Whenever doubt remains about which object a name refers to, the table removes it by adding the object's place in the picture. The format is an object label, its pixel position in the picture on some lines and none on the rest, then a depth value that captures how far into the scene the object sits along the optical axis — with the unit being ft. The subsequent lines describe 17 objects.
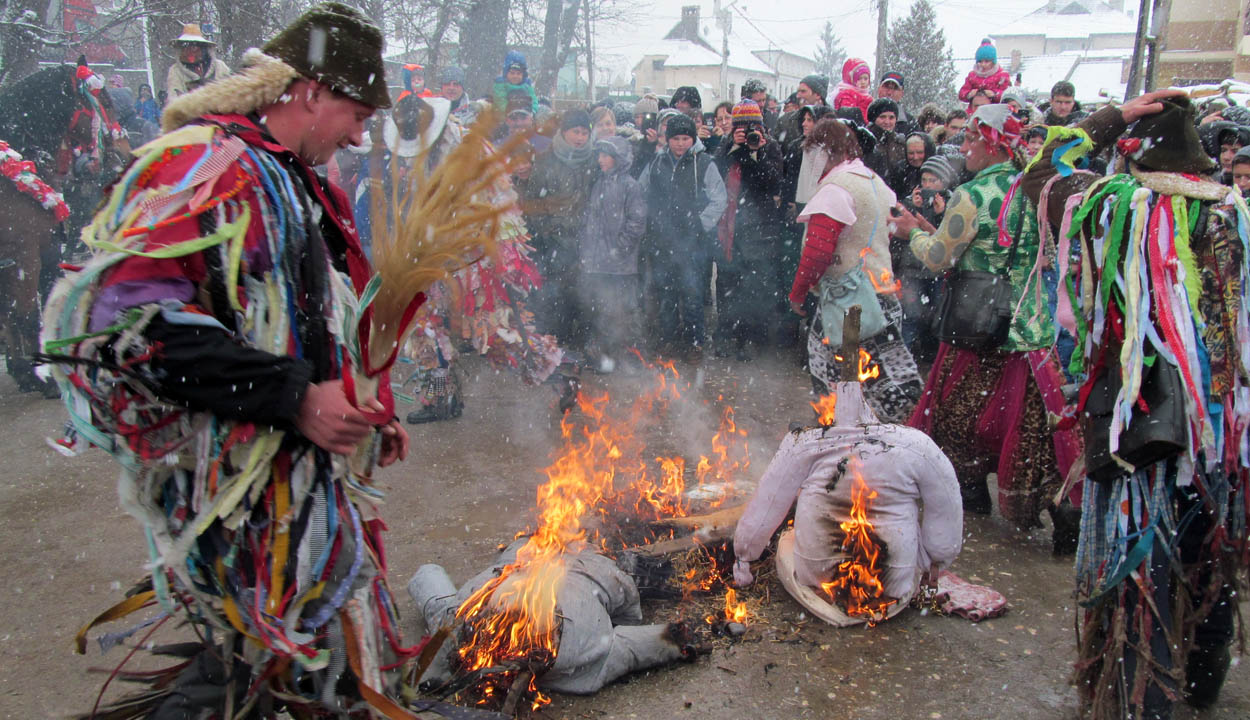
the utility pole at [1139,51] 37.35
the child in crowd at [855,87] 30.32
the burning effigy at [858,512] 11.34
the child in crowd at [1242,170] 17.17
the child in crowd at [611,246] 24.62
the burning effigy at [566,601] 9.67
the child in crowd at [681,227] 25.52
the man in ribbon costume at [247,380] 5.60
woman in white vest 15.99
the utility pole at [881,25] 81.56
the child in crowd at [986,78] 29.45
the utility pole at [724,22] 127.13
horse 22.38
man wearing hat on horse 21.83
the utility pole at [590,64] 67.77
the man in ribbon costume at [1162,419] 8.39
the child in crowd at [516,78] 28.50
